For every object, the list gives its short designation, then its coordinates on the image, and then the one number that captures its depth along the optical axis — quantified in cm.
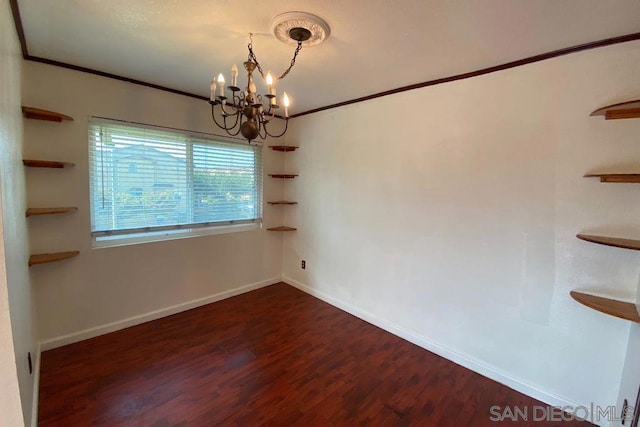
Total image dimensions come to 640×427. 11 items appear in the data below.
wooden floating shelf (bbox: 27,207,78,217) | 204
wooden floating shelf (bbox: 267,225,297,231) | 387
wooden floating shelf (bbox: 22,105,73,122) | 203
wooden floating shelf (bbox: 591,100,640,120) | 156
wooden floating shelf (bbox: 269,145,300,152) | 381
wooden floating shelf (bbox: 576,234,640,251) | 150
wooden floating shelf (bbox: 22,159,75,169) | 206
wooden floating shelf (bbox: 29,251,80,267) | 212
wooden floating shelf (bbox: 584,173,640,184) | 148
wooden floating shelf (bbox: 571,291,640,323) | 152
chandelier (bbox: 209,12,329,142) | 156
